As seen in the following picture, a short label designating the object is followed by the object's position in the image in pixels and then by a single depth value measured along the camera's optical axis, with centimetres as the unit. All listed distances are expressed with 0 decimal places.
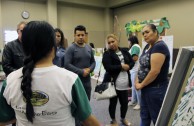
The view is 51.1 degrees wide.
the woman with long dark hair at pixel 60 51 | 251
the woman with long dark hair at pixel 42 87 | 80
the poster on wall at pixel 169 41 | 397
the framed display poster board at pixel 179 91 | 47
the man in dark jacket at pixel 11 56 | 204
